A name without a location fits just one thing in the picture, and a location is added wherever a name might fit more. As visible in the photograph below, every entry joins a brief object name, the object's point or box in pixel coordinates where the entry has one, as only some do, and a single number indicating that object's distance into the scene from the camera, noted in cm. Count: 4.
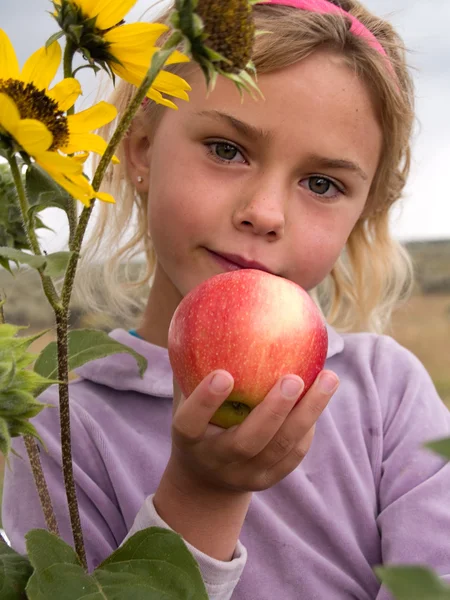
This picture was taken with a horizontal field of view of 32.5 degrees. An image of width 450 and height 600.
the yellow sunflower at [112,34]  55
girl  103
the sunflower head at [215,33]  43
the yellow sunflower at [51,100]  52
